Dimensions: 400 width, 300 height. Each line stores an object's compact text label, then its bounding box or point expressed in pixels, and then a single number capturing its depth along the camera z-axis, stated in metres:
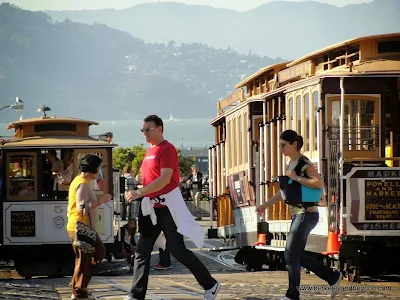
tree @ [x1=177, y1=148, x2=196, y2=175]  101.31
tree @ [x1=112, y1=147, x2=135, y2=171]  95.81
